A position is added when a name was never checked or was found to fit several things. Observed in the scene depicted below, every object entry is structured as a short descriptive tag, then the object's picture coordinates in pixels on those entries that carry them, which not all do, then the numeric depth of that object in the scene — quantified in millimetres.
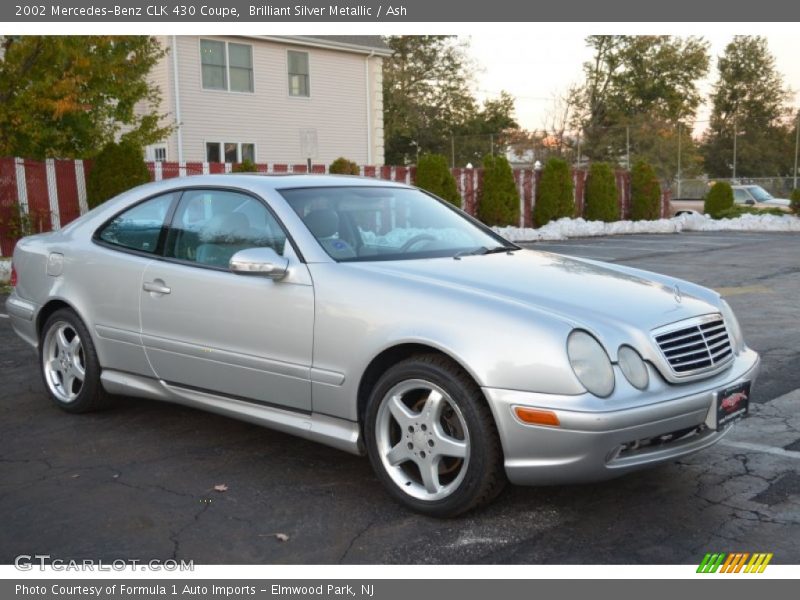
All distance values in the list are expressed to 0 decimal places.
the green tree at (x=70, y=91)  13875
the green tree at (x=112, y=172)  14898
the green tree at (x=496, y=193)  21938
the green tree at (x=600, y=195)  25031
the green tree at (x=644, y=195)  26734
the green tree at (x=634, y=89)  61906
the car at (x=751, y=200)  30281
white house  24172
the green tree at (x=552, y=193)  23547
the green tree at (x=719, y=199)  28703
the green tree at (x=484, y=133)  57406
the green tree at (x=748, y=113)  71562
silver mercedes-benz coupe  3617
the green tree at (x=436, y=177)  20297
